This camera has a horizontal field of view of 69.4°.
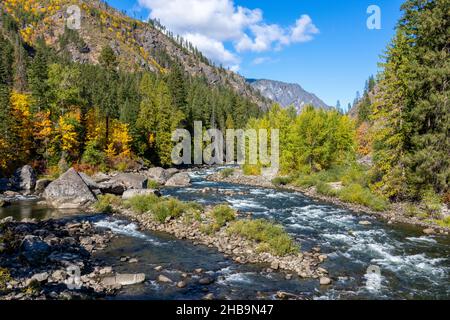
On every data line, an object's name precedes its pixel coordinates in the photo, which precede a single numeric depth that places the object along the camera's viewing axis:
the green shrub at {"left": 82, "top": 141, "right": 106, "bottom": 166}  47.78
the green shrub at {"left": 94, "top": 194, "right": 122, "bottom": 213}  28.05
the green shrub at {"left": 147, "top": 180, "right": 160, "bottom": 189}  41.31
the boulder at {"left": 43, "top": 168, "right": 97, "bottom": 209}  29.58
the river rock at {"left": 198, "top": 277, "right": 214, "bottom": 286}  14.98
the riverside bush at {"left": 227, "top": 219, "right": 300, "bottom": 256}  18.48
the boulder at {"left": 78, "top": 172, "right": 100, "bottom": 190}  33.79
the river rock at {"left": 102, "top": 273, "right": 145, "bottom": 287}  14.31
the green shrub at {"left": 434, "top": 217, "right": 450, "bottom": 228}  25.23
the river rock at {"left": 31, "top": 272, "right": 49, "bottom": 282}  13.58
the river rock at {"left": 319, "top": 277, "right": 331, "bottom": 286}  15.09
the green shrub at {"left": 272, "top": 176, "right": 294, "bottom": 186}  47.29
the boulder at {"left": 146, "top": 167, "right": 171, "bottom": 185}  47.17
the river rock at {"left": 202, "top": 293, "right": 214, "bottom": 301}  13.34
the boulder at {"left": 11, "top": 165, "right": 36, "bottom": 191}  37.35
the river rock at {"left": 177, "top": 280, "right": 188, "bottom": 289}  14.55
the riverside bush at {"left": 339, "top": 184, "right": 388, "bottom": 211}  30.55
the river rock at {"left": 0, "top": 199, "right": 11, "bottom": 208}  29.08
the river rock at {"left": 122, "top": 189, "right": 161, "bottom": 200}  31.14
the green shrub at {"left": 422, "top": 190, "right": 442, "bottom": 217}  27.00
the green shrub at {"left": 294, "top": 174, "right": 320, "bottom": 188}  42.81
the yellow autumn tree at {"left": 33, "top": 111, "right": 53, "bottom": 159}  44.06
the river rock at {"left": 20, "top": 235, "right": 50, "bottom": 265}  15.55
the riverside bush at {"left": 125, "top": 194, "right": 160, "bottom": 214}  27.22
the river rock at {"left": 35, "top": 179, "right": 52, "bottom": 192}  37.28
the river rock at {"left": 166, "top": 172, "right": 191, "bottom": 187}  45.41
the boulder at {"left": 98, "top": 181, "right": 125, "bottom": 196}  35.28
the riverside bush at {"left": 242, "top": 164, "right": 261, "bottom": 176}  55.66
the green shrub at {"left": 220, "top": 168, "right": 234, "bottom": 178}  54.17
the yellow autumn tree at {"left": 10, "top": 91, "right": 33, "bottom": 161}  42.19
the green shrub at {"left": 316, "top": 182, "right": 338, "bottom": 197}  36.78
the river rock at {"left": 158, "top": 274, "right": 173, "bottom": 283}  15.03
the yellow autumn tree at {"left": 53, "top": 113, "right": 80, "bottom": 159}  45.19
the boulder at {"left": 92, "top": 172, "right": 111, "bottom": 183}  40.53
